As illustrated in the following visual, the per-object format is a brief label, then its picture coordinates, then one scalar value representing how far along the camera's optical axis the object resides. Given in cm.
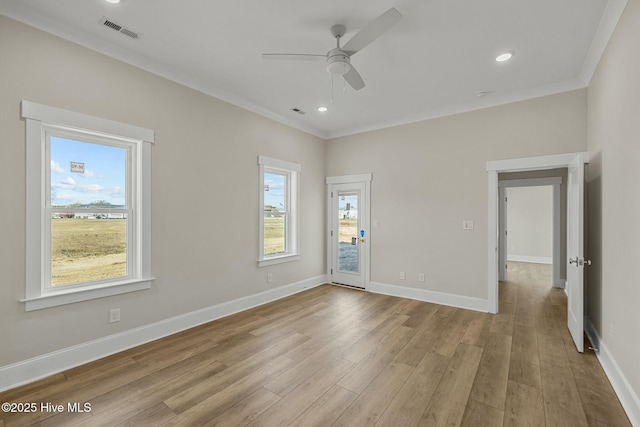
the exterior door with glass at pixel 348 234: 536
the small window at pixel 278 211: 447
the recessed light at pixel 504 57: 292
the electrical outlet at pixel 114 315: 282
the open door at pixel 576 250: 285
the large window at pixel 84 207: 240
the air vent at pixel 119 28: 246
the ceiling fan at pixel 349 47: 202
